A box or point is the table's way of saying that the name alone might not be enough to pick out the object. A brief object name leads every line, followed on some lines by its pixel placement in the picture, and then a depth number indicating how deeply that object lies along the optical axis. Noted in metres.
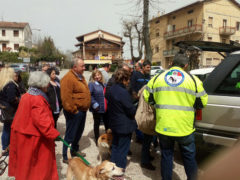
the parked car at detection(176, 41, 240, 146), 2.83
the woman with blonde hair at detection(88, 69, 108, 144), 4.47
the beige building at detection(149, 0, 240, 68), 33.97
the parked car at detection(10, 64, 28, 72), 26.33
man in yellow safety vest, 2.45
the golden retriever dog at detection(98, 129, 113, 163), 3.87
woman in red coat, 2.51
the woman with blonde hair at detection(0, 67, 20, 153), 3.81
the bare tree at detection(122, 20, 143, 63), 26.47
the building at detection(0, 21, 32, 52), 53.38
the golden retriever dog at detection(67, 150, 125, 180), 2.58
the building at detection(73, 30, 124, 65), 54.21
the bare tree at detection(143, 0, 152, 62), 9.27
